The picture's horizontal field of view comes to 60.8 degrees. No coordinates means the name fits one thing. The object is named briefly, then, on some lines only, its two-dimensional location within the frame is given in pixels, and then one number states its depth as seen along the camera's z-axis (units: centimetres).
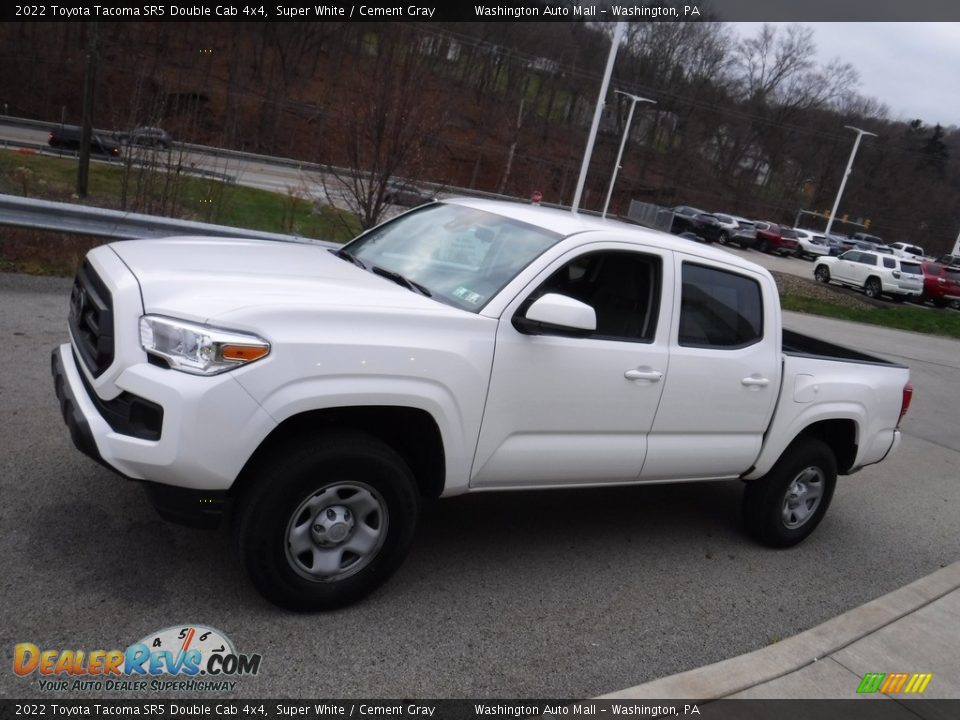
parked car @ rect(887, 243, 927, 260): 6229
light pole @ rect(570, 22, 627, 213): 2225
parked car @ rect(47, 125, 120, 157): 3588
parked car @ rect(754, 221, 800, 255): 4775
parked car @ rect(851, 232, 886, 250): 7144
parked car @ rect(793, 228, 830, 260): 4928
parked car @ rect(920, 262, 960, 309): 3200
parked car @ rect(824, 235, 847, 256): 5079
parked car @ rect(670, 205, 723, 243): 4547
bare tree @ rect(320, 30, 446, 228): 1202
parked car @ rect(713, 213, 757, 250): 4653
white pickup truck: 325
